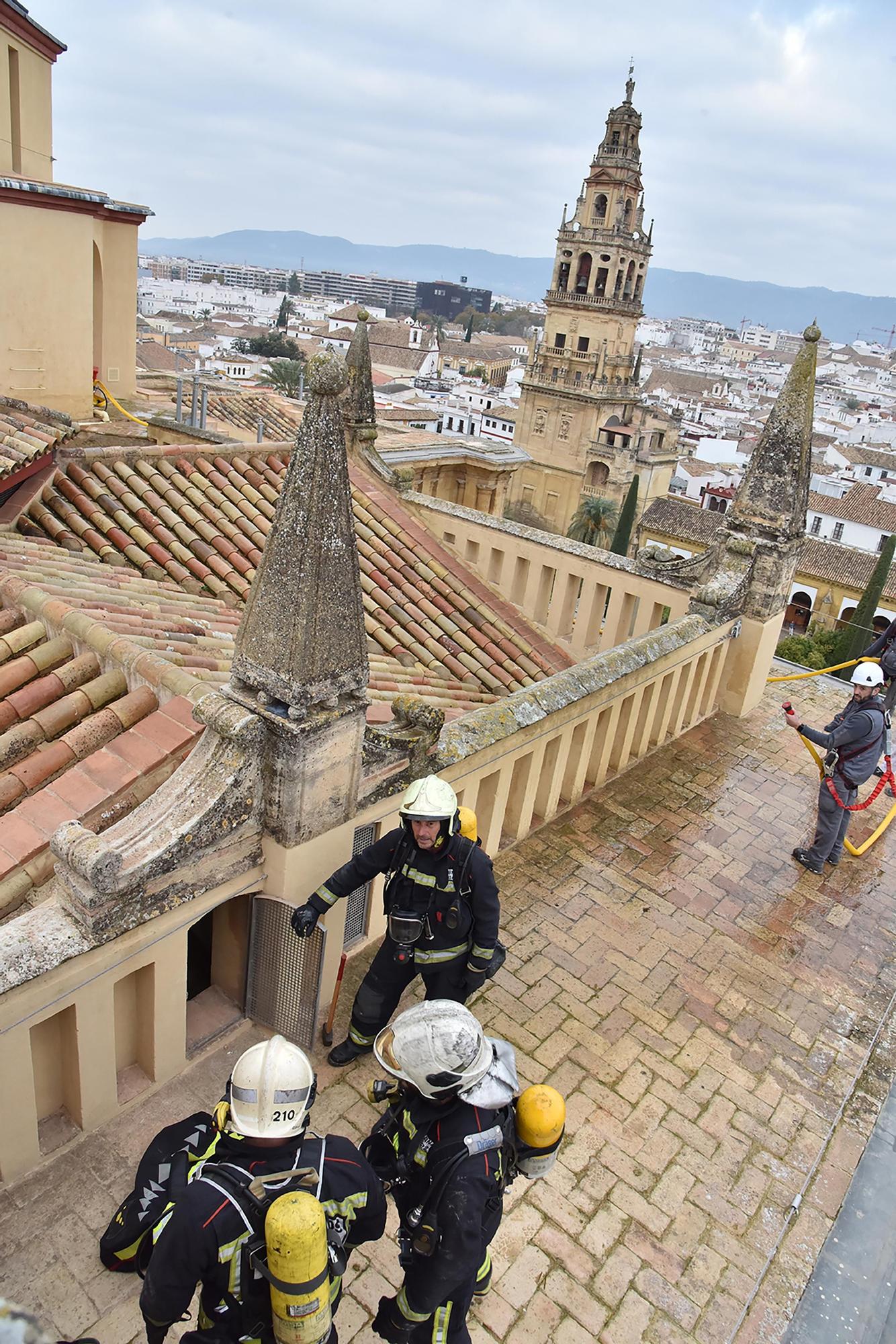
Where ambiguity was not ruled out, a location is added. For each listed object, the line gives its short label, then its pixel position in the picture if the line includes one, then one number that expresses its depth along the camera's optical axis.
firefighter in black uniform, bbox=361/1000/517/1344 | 2.98
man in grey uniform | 7.21
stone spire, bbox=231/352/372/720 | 4.06
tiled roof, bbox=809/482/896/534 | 63.12
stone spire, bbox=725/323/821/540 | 9.27
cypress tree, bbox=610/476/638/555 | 56.59
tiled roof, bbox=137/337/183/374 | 71.15
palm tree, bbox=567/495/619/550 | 63.34
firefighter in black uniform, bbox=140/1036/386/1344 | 2.63
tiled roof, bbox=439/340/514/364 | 133.62
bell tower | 66.12
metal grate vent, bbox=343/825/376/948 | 5.49
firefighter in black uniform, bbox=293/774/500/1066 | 4.22
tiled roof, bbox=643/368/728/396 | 134.12
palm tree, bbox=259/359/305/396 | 72.81
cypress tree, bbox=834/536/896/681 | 40.00
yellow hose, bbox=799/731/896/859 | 7.66
